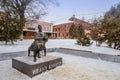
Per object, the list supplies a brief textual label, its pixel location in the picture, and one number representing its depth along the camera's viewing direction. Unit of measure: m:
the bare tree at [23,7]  9.08
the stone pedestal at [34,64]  2.01
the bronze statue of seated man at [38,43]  2.25
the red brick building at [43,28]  15.57
